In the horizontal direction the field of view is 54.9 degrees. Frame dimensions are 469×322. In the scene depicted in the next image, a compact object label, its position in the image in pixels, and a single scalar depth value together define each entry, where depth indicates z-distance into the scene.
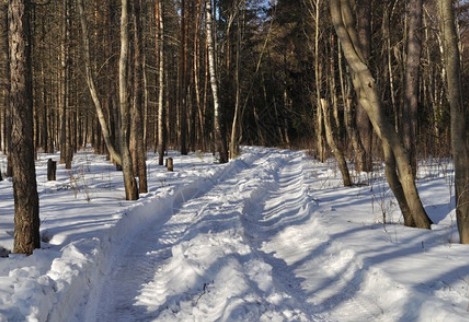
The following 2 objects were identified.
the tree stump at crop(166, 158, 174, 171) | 16.20
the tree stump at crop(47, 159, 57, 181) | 13.61
